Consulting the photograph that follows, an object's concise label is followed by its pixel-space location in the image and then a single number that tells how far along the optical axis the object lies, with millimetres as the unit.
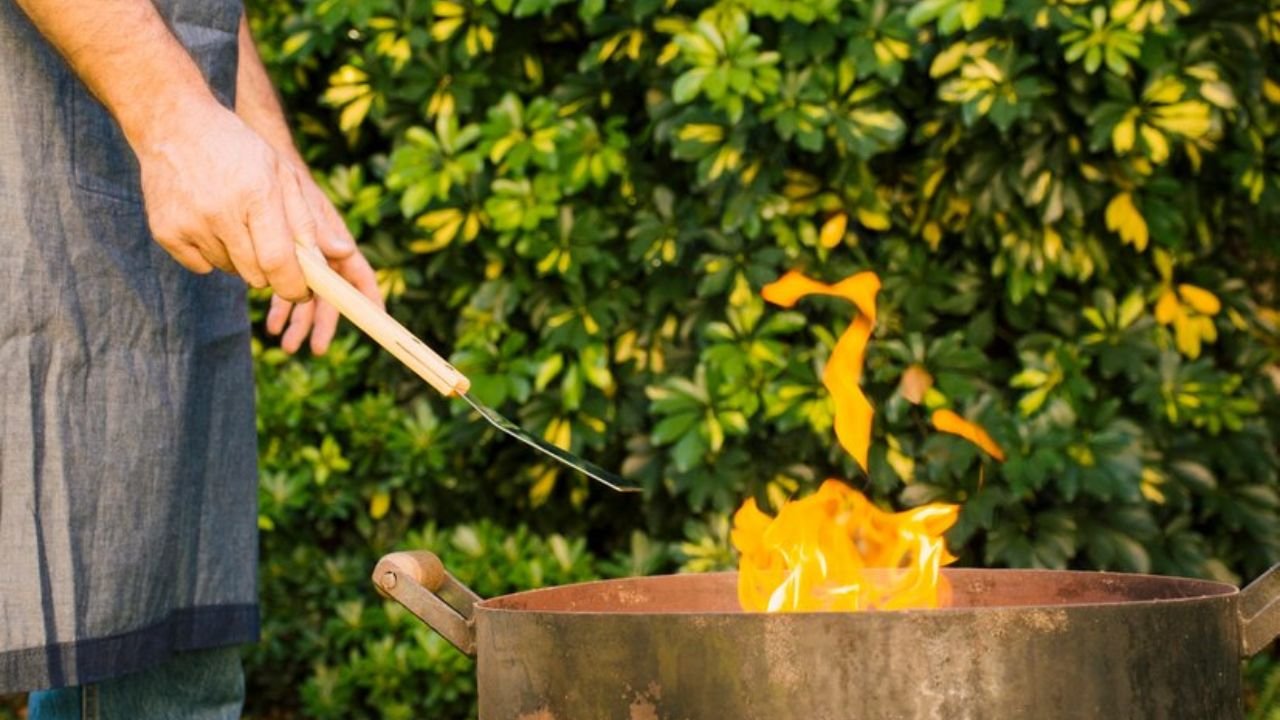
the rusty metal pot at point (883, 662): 1855
